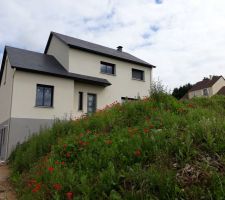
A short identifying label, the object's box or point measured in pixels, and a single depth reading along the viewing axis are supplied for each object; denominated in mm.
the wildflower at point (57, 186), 4257
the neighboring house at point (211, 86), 48378
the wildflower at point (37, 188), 4641
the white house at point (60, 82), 15422
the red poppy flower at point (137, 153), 4504
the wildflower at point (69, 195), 3870
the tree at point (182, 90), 54616
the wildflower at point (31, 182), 5294
